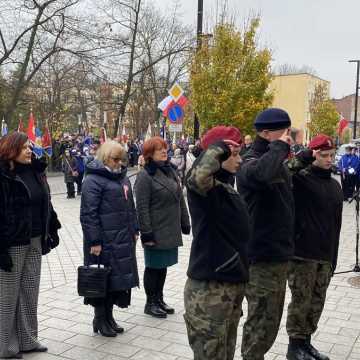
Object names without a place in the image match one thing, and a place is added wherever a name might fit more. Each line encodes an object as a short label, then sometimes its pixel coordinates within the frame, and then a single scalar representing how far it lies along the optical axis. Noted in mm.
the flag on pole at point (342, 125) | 25531
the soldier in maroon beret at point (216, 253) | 2904
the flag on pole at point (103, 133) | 11456
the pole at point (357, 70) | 36312
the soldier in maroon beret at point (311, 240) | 4113
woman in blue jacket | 4543
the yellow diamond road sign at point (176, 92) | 14773
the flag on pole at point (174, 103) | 15138
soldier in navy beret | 3527
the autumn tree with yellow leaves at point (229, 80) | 17016
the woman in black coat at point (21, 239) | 4102
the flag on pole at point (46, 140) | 11780
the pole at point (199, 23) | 15305
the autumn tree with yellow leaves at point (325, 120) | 44062
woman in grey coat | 5102
